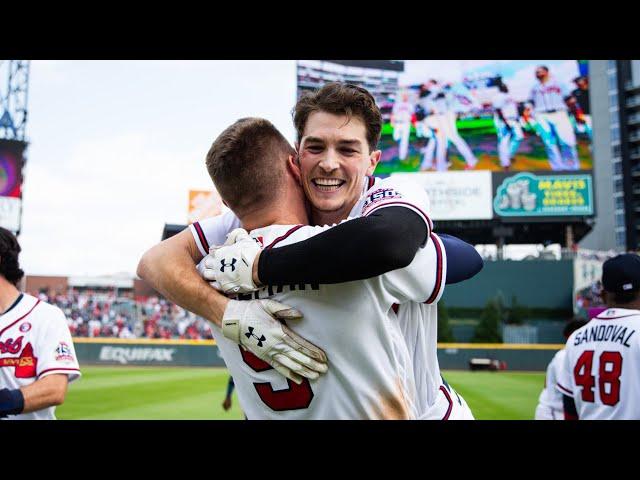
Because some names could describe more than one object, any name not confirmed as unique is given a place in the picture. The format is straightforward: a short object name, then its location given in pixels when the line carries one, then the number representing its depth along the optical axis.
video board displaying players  32.97
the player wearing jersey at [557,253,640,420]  3.92
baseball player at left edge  3.29
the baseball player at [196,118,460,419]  1.72
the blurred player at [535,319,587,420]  5.99
